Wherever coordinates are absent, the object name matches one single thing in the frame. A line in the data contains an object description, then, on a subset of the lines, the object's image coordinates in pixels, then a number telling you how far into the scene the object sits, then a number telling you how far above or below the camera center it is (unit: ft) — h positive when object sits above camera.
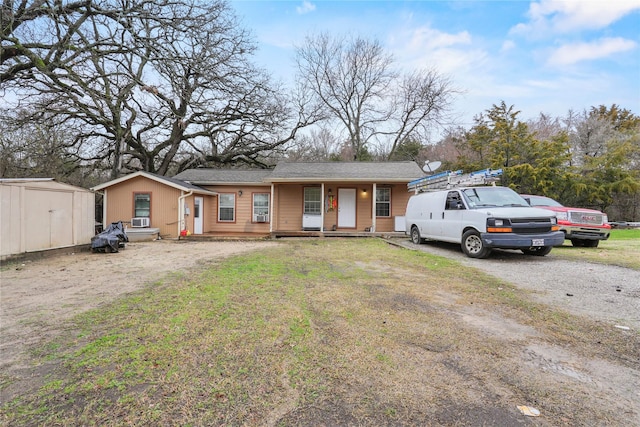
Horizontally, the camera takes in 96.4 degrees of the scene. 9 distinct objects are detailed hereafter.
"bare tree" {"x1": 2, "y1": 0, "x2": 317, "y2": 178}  32.14 +19.54
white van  21.16 -0.49
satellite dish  40.50 +7.03
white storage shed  21.04 -0.12
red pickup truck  28.14 -0.84
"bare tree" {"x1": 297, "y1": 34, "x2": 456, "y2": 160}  77.82 +35.21
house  39.55 +2.37
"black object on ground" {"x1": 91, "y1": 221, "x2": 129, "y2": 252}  26.66 -2.54
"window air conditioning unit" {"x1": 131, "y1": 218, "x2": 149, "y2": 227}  38.11 -0.98
